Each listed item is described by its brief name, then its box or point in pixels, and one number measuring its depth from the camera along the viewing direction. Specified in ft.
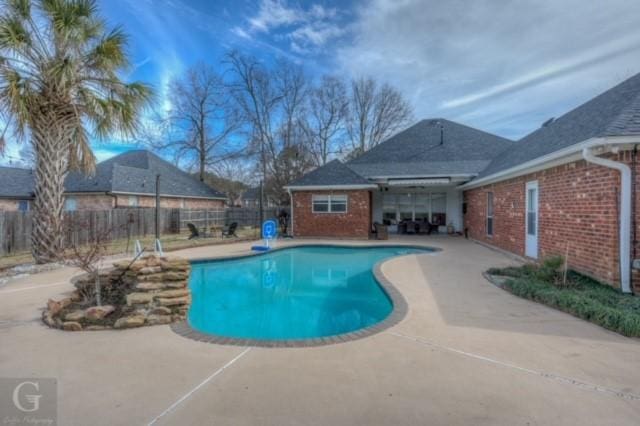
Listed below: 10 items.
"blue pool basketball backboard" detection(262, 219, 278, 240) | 44.41
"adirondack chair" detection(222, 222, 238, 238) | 56.85
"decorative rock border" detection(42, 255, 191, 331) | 14.47
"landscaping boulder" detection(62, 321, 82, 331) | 13.91
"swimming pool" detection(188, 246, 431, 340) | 17.87
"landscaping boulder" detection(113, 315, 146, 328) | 14.22
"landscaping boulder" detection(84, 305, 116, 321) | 14.66
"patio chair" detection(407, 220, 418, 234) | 61.87
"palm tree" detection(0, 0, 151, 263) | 25.23
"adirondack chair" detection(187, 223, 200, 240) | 53.83
